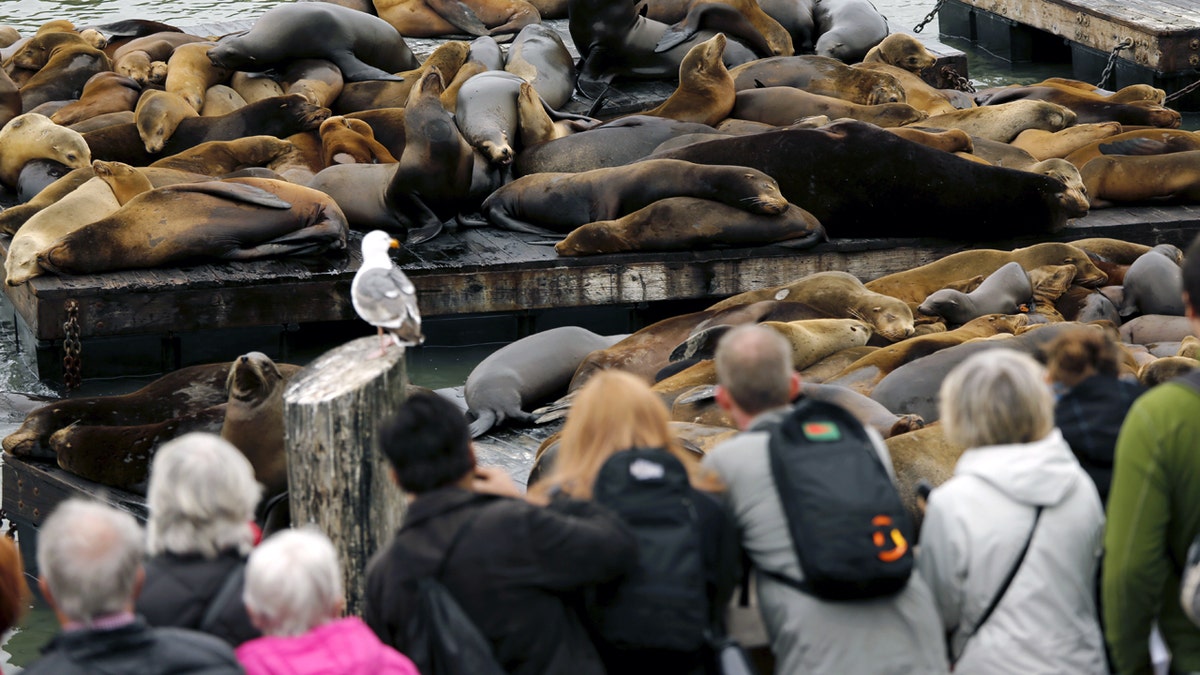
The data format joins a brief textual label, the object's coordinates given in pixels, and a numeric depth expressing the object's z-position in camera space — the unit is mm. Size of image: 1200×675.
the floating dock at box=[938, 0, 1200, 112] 28937
